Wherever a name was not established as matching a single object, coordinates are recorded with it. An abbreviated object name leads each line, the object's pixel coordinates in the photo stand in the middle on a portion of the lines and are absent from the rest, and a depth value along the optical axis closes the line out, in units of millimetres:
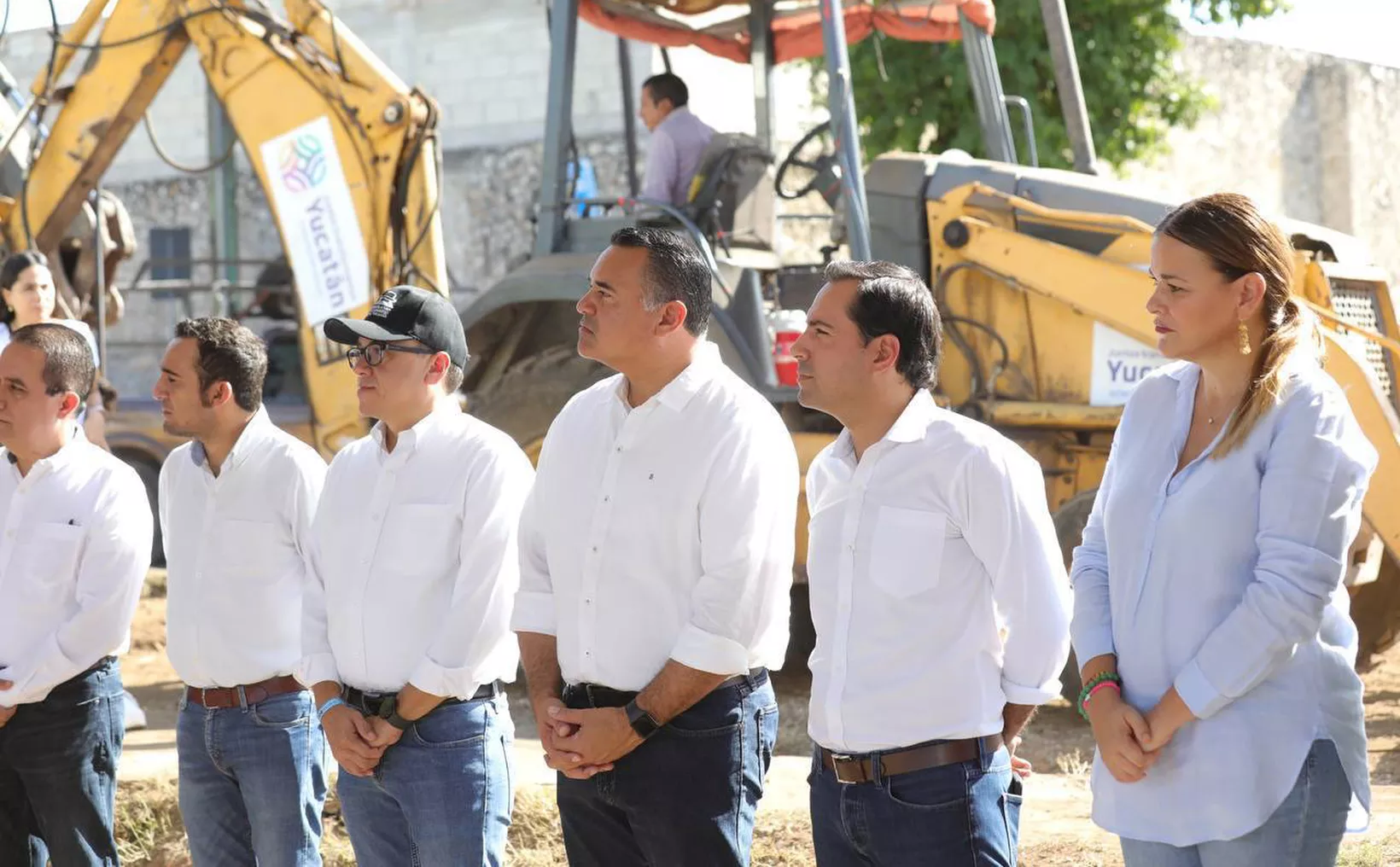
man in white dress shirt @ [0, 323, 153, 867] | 4199
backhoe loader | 6871
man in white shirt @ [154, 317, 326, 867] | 3883
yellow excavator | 8188
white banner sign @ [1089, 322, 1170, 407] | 6922
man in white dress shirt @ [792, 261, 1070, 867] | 2906
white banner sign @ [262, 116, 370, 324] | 8156
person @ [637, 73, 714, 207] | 7410
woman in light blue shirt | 2582
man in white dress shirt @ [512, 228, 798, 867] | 3092
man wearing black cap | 3418
